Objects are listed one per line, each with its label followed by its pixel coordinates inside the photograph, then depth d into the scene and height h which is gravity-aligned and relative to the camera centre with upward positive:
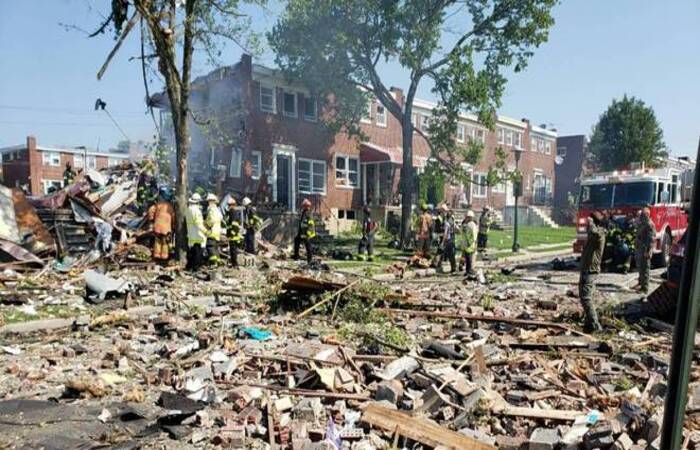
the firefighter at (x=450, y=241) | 14.52 -1.06
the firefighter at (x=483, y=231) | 19.28 -0.99
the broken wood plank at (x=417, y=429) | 3.91 -1.89
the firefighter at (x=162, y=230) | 12.95 -0.74
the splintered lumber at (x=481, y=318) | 7.72 -1.87
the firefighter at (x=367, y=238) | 17.24 -1.18
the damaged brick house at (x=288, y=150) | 22.88 +2.82
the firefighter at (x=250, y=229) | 15.94 -0.85
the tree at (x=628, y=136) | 43.66 +6.57
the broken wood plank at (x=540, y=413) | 4.40 -1.91
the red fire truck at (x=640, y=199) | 14.73 +0.29
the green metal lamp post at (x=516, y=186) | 19.47 +0.83
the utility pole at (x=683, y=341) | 1.22 -0.34
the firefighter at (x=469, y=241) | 13.70 -1.02
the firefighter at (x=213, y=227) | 12.45 -0.63
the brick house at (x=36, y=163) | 45.56 +3.68
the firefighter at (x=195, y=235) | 12.43 -0.84
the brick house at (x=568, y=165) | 48.84 +4.30
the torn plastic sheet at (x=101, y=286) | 9.24 -1.62
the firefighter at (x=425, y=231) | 17.16 -0.90
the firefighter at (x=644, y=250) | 11.09 -0.96
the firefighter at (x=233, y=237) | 13.33 -0.93
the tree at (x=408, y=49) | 19.86 +6.65
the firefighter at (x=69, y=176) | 18.40 +0.97
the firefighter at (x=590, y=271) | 7.62 -1.00
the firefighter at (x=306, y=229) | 14.95 -0.78
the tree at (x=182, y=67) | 12.16 +3.62
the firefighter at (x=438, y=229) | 16.46 -0.84
